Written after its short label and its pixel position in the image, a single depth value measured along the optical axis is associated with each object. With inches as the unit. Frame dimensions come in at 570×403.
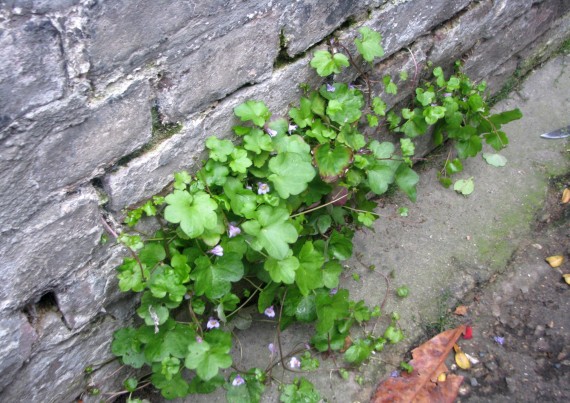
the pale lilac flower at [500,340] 22.3
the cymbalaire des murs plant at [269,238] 17.5
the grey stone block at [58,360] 16.7
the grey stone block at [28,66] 11.7
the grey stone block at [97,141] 13.9
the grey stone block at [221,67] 16.0
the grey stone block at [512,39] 27.7
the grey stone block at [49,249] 14.5
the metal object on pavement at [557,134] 29.8
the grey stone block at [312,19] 18.3
